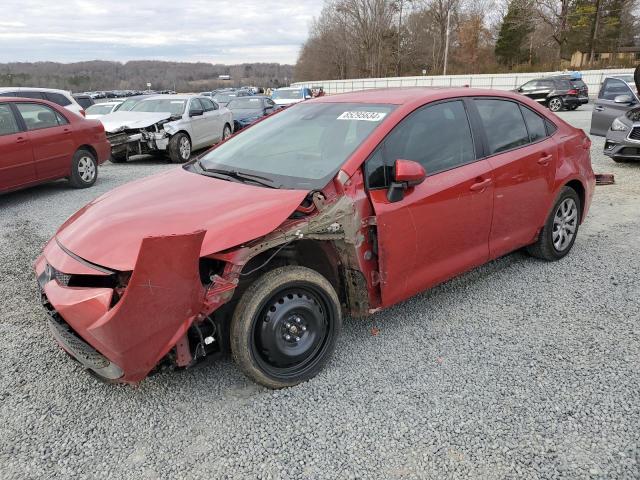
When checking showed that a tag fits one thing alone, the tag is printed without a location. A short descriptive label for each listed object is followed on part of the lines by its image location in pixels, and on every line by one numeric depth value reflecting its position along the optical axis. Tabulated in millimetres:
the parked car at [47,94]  10227
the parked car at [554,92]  21641
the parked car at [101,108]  14112
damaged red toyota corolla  2340
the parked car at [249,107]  15633
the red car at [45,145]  7047
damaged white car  10703
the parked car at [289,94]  20133
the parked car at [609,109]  10328
